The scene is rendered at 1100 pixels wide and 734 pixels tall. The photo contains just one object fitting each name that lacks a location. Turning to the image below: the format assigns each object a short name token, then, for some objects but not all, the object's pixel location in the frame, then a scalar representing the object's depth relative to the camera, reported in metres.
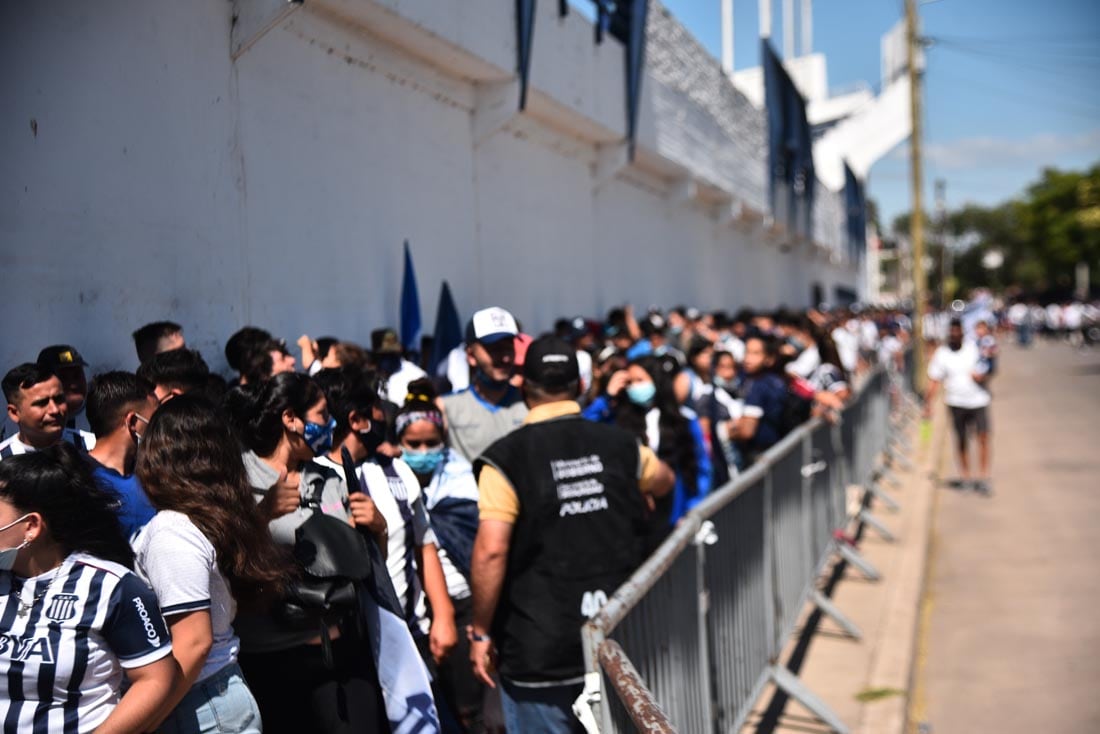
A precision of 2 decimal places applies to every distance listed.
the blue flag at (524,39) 9.66
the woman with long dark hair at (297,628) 3.21
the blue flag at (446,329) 8.39
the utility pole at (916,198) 23.78
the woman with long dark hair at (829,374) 8.79
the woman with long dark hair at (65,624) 2.46
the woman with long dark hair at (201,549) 2.68
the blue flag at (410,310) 7.95
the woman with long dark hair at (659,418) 5.46
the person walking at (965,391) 12.65
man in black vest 3.78
